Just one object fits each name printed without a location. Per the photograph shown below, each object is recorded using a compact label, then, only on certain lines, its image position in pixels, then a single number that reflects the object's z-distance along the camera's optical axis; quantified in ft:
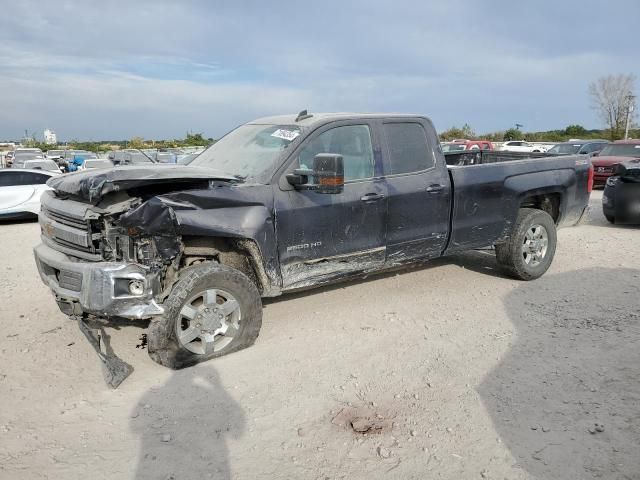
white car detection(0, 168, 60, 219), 39.01
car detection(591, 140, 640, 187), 50.11
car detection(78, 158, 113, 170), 44.41
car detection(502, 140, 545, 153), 97.50
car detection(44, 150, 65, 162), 90.40
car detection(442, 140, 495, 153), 68.16
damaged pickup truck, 12.57
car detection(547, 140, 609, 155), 67.53
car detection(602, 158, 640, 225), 31.65
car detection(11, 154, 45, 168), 72.49
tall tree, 145.06
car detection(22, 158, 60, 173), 56.59
